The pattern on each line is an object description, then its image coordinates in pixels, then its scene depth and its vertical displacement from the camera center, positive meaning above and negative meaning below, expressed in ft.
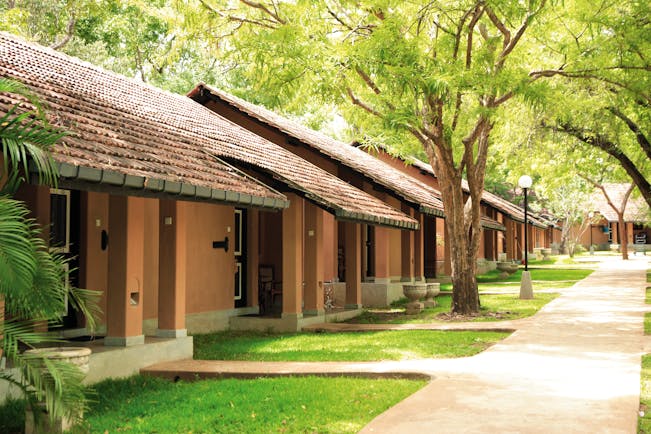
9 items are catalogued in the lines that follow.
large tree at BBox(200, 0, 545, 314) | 39.04 +10.91
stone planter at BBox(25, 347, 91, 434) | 17.81 -3.11
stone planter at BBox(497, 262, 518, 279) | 94.99 -2.05
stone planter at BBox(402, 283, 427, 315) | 51.42 -3.00
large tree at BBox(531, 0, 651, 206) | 41.50 +12.43
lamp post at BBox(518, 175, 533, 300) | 59.64 -2.99
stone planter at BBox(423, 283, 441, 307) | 54.39 -3.06
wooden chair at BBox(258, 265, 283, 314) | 48.60 -2.32
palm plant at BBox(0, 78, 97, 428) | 15.05 -0.70
